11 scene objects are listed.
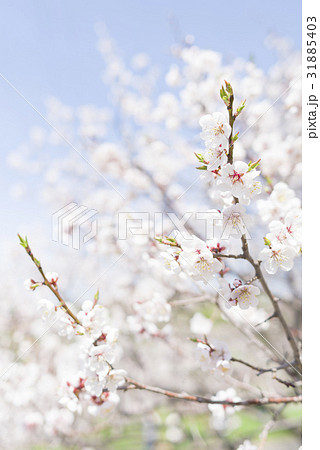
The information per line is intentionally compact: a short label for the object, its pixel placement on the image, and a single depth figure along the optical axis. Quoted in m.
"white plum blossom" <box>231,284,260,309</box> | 0.63
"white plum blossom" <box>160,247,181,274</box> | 0.61
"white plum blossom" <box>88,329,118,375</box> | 0.69
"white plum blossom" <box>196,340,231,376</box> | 0.78
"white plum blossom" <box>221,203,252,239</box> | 0.57
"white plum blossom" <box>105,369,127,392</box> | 0.71
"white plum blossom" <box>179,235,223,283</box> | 0.59
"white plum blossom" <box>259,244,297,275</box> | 0.60
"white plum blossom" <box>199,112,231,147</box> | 0.53
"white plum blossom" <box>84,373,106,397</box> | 0.71
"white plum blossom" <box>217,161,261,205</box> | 0.53
